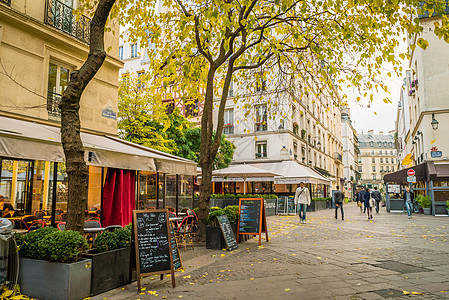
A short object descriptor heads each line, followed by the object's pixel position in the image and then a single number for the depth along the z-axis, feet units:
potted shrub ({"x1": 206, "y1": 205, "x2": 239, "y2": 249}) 27.53
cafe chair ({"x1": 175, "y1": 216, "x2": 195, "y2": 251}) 27.71
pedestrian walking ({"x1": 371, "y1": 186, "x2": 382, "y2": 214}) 61.95
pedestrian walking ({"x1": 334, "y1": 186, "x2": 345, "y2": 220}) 55.42
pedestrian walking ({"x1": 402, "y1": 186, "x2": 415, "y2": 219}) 57.00
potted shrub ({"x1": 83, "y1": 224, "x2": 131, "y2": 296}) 15.93
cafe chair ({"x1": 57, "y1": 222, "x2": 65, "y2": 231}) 23.51
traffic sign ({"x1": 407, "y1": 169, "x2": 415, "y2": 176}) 63.16
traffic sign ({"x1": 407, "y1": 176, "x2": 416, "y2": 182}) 62.23
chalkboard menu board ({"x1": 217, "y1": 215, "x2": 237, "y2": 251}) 27.07
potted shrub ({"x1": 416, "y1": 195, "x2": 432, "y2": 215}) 62.76
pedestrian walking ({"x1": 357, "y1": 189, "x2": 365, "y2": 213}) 65.33
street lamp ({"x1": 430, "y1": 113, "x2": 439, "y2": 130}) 63.32
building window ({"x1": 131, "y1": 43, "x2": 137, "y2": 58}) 125.80
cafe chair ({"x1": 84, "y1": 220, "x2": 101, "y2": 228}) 23.65
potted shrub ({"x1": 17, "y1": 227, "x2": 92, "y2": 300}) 14.61
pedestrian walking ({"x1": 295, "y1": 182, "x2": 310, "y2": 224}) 49.83
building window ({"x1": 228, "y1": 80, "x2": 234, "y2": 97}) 99.38
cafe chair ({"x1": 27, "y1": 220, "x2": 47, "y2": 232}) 26.11
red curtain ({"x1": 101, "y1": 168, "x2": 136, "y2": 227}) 28.35
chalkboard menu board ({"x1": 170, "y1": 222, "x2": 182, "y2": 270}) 18.87
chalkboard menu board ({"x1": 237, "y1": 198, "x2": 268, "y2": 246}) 29.53
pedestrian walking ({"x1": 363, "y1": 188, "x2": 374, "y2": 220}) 55.36
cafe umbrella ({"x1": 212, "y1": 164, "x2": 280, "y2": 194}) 59.98
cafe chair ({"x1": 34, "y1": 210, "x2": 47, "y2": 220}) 36.71
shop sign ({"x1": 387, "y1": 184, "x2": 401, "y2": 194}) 78.67
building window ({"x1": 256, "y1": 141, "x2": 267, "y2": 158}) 95.66
